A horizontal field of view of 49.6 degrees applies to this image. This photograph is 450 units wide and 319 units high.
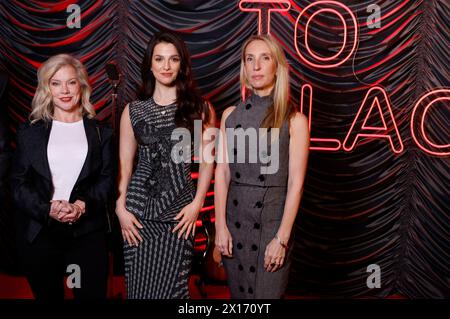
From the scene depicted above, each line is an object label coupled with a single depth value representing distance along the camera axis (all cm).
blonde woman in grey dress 232
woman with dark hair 242
